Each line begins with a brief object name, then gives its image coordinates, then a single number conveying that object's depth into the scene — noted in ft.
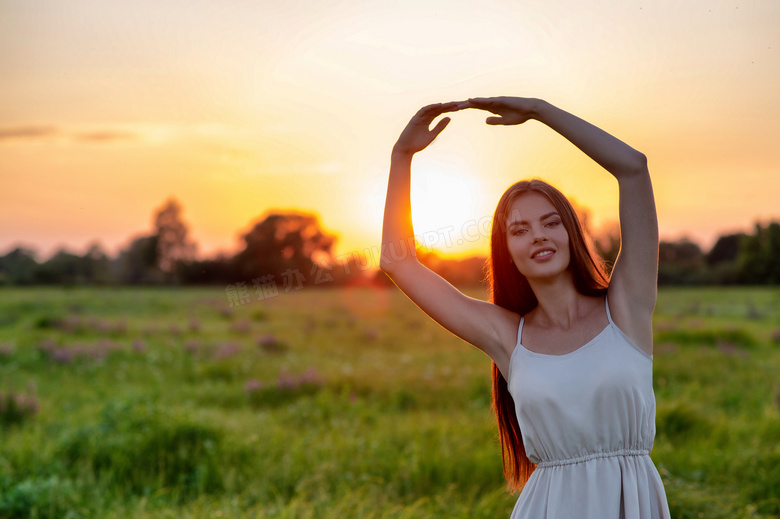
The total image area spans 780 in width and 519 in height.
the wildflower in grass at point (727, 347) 35.48
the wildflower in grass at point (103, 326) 44.50
